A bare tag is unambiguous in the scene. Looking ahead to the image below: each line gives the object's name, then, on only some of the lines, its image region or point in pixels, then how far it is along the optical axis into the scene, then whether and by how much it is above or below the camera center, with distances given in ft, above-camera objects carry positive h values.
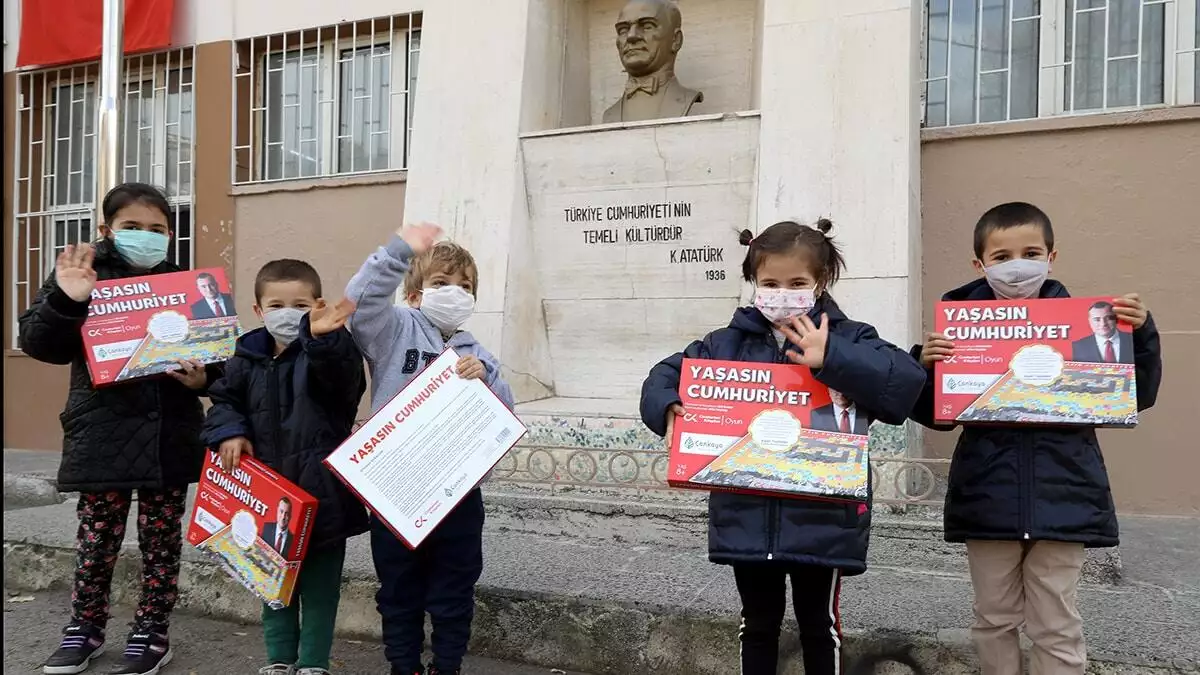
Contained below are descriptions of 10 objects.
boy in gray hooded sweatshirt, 8.81 -0.55
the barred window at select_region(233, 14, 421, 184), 23.56 +6.24
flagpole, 18.66 +4.98
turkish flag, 25.32 +8.61
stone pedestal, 15.16 +2.87
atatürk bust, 18.04 +5.56
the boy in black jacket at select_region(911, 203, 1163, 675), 7.63 -1.45
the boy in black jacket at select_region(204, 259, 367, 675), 9.25 -1.09
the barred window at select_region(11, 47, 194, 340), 26.04 +5.30
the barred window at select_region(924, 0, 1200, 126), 16.58 +5.46
